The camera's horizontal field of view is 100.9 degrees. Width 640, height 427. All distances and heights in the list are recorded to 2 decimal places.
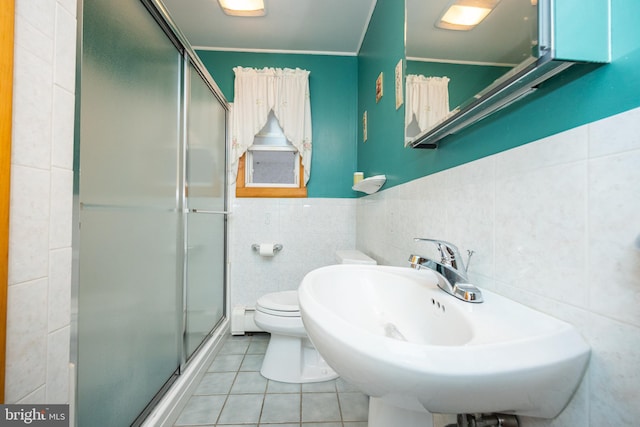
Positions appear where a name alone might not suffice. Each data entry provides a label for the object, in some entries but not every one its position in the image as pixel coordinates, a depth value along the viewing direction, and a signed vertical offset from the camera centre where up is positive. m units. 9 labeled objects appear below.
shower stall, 0.77 +0.02
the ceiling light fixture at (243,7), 1.75 +1.41
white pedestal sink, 0.34 -0.20
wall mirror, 0.46 +0.37
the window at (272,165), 2.24 +0.43
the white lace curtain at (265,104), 2.18 +0.92
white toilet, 1.53 -0.80
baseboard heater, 2.10 -0.86
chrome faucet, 0.60 -0.13
